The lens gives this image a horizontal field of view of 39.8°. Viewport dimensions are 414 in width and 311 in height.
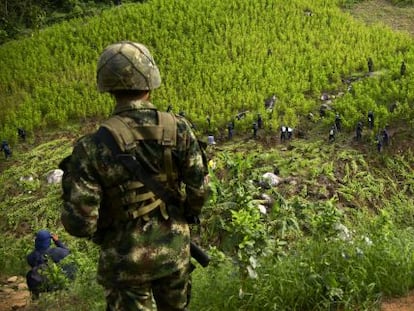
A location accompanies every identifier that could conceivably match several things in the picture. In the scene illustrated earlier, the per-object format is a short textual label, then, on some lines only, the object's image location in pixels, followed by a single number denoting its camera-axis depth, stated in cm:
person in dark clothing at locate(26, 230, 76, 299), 449
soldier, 249
